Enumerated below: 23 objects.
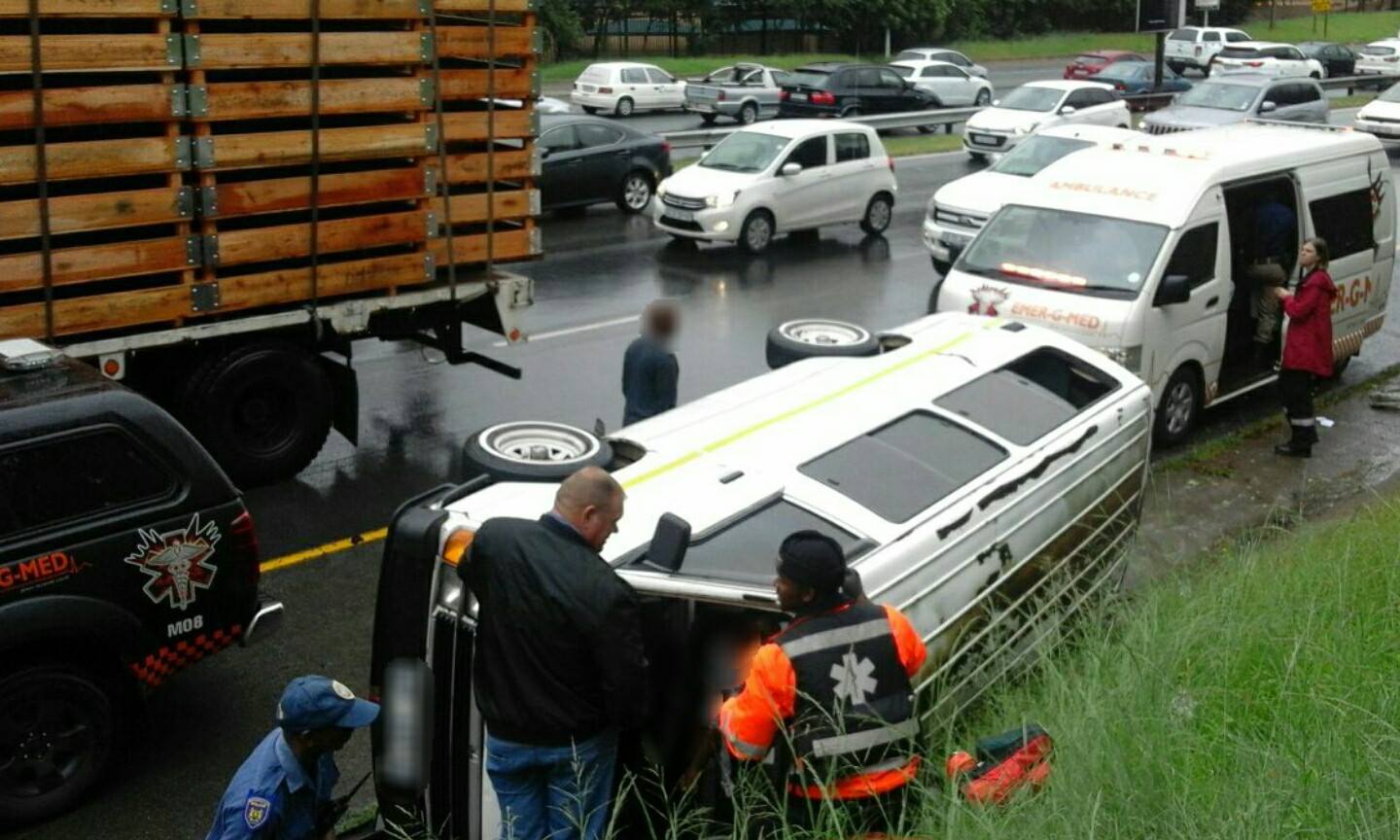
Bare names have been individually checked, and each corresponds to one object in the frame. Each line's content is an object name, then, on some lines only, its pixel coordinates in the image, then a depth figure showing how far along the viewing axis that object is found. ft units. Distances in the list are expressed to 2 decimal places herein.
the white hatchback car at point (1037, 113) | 88.07
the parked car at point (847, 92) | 113.39
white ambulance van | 35.94
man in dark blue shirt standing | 29.37
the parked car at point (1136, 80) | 130.82
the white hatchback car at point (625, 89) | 123.21
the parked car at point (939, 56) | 140.77
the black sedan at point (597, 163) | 67.41
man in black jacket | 15.12
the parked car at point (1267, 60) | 148.66
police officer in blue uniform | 14.51
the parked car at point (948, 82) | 130.62
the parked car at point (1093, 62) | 149.59
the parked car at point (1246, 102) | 90.17
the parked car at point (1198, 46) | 172.04
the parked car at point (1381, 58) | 152.05
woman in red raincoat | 36.29
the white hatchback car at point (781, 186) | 61.05
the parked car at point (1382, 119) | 93.86
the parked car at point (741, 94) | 117.29
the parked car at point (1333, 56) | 165.17
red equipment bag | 15.23
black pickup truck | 19.84
